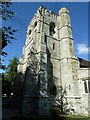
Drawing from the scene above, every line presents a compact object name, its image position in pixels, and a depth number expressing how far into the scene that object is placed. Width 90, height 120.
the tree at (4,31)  7.66
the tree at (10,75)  24.00
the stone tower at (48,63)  12.25
